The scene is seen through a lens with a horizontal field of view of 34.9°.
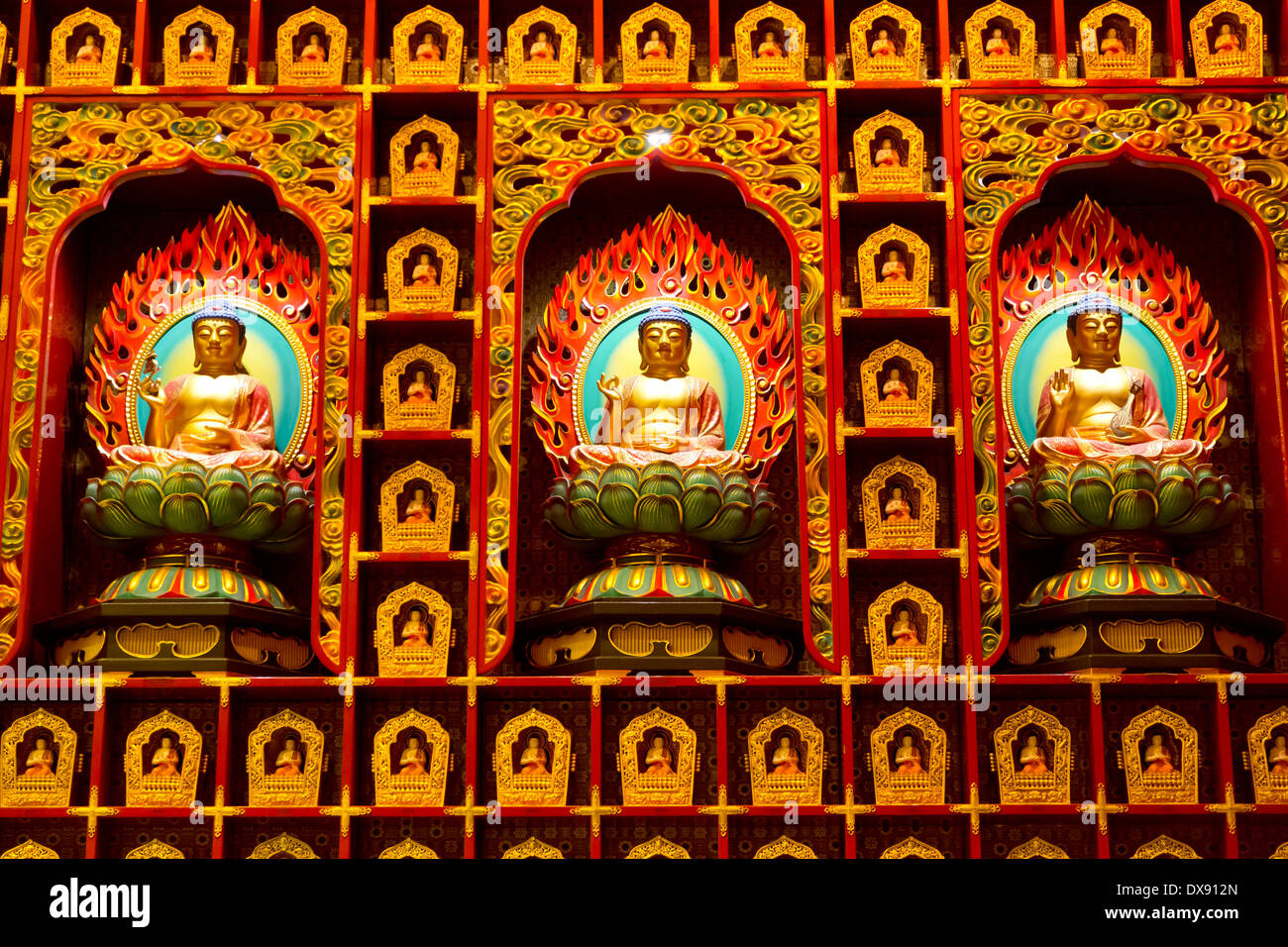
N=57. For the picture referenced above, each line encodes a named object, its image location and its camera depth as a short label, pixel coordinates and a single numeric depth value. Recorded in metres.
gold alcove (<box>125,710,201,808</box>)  8.89
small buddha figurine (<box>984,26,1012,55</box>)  10.09
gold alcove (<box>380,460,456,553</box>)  9.31
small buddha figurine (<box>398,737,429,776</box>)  8.95
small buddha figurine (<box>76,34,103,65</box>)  10.11
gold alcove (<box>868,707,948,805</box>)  8.88
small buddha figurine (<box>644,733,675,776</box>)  8.89
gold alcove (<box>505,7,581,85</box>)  10.09
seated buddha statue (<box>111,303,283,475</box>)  9.55
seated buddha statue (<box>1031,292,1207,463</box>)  9.55
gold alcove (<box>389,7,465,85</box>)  10.07
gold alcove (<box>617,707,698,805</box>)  8.87
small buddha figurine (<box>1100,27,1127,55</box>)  10.11
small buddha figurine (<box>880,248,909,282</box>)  9.70
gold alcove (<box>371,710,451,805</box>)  8.91
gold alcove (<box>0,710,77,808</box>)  8.89
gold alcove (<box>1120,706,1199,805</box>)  8.82
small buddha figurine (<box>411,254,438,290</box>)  9.72
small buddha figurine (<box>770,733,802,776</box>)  8.91
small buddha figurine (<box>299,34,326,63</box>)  10.10
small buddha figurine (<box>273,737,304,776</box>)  8.95
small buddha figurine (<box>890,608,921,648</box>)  9.15
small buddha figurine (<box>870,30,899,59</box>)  10.07
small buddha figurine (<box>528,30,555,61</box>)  10.13
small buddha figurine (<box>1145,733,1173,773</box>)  8.84
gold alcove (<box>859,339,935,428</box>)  9.48
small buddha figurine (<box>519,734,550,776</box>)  8.91
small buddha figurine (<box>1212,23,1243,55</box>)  10.05
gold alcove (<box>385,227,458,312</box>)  9.69
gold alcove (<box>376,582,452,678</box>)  9.11
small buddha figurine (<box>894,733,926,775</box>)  8.92
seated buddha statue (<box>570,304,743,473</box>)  9.56
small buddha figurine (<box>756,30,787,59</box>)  10.10
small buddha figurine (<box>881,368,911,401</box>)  9.52
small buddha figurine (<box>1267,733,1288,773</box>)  8.83
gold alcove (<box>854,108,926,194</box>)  9.83
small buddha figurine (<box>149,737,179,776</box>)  8.92
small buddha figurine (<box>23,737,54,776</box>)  8.93
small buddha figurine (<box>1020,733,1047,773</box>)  8.88
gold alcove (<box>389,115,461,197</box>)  9.87
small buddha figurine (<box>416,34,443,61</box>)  10.11
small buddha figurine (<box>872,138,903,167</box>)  9.86
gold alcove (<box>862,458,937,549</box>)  9.30
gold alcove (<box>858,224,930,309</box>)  9.66
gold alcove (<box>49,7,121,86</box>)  10.08
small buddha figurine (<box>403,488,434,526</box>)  9.38
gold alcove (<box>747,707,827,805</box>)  8.88
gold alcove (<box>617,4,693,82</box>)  10.10
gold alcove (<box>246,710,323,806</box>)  8.91
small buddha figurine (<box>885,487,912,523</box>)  9.34
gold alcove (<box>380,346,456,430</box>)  9.51
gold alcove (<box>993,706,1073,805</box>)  8.84
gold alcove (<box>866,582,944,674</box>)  9.12
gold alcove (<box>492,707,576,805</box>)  8.89
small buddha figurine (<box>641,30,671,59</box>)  10.12
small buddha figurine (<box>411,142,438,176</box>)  9.88
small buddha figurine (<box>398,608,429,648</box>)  9.17
